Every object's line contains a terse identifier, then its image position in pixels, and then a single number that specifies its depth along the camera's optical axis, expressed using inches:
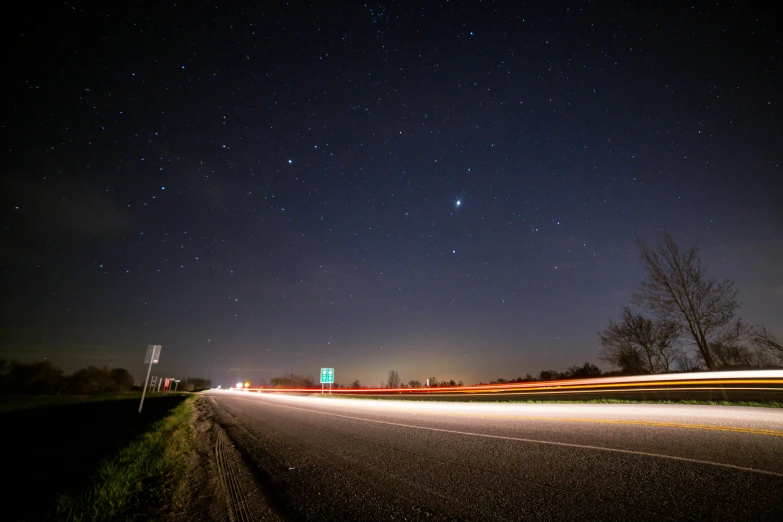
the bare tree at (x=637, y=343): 1222.9
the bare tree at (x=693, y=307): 842.2
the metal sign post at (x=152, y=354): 614.9
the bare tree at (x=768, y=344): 788.0
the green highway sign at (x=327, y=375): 2031.9
